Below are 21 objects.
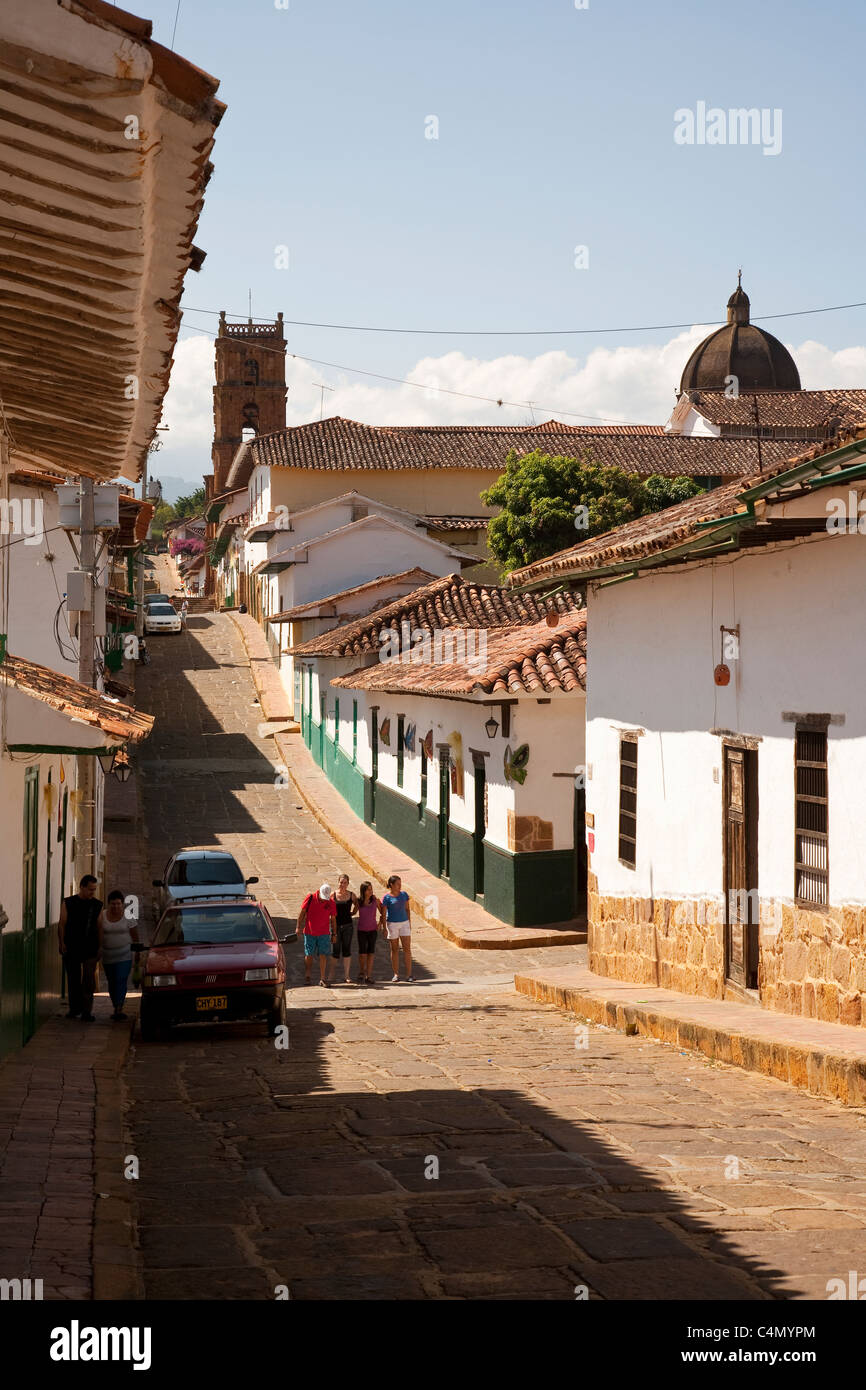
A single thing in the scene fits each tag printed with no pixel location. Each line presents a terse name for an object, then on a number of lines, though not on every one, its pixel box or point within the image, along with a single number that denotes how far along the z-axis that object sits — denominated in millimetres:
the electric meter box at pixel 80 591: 16688
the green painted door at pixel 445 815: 25438
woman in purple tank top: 18828
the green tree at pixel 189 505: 143500
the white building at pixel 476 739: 20922
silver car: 20808
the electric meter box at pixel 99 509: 17422
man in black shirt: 14430
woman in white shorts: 18688
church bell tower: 88812
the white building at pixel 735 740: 10391
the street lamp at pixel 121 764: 19672
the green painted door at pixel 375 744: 31859
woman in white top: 14961
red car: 14062
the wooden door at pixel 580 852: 21188
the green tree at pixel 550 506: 40812
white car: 57875
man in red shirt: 18438
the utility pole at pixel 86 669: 17281
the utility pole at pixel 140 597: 49312
